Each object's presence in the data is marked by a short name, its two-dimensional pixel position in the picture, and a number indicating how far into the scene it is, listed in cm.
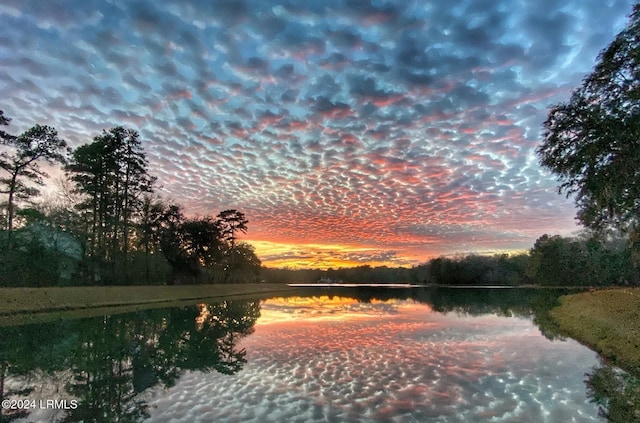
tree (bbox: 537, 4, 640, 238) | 1537
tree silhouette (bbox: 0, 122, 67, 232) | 3334
